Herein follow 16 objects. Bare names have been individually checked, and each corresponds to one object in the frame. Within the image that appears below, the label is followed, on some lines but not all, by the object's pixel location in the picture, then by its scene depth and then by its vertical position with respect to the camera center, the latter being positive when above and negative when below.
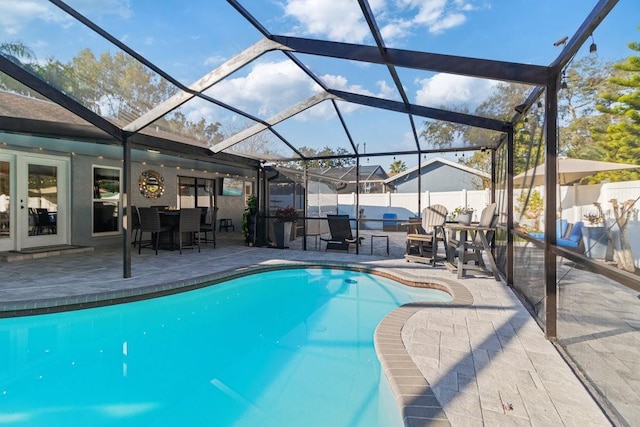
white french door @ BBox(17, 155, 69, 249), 7.07 +0.17
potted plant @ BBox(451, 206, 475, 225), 6.28 -0.15
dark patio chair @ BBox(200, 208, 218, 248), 8.69 -0.39
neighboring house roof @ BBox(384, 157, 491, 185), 18.02 +2.51
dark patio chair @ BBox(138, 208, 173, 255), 7.42 -0.30
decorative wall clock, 9.24 +0.72
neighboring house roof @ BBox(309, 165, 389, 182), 15.52 +2.00
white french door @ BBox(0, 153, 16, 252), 6.82 +0.13
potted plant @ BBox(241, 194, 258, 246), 9.12 -0.32
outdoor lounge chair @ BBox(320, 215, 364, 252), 8.09 -0.59
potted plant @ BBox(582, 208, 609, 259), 2.05 -0.17
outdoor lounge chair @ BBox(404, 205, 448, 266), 6.55 -0.53
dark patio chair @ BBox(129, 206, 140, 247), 8.21 -0.31
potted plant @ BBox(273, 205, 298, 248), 8.86 -0.37
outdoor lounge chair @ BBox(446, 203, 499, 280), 5.27 -0.59
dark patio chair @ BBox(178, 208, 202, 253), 7.64 -0.30
